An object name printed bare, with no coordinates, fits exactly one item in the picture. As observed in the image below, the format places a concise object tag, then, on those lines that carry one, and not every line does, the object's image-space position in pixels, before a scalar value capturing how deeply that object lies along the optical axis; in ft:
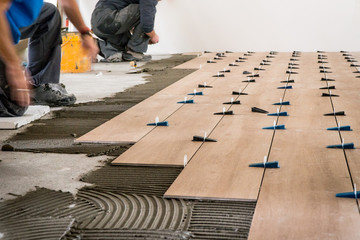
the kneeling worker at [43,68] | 9.50
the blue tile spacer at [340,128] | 8.39
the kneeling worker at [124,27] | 19.83
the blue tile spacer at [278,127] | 8.41
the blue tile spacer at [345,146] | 7.18
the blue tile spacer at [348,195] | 5.36
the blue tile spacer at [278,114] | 9.57
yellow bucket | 17.84
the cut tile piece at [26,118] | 9.03
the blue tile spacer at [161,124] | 8.84
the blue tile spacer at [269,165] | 6.40
